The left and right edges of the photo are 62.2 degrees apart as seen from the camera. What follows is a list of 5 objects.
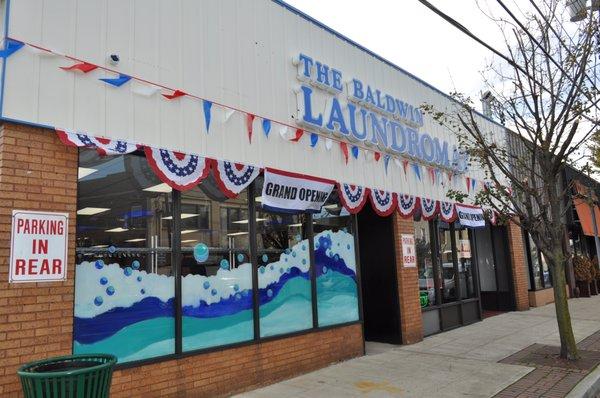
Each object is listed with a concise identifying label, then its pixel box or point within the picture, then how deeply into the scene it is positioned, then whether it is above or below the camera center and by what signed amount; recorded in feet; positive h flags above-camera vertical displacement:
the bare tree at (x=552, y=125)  27.09 +7.67
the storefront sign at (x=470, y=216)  38.29 +3.88
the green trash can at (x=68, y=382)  11.03 -2.14
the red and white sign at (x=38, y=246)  14.92 +1.25
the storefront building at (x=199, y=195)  15.81 +3.55
